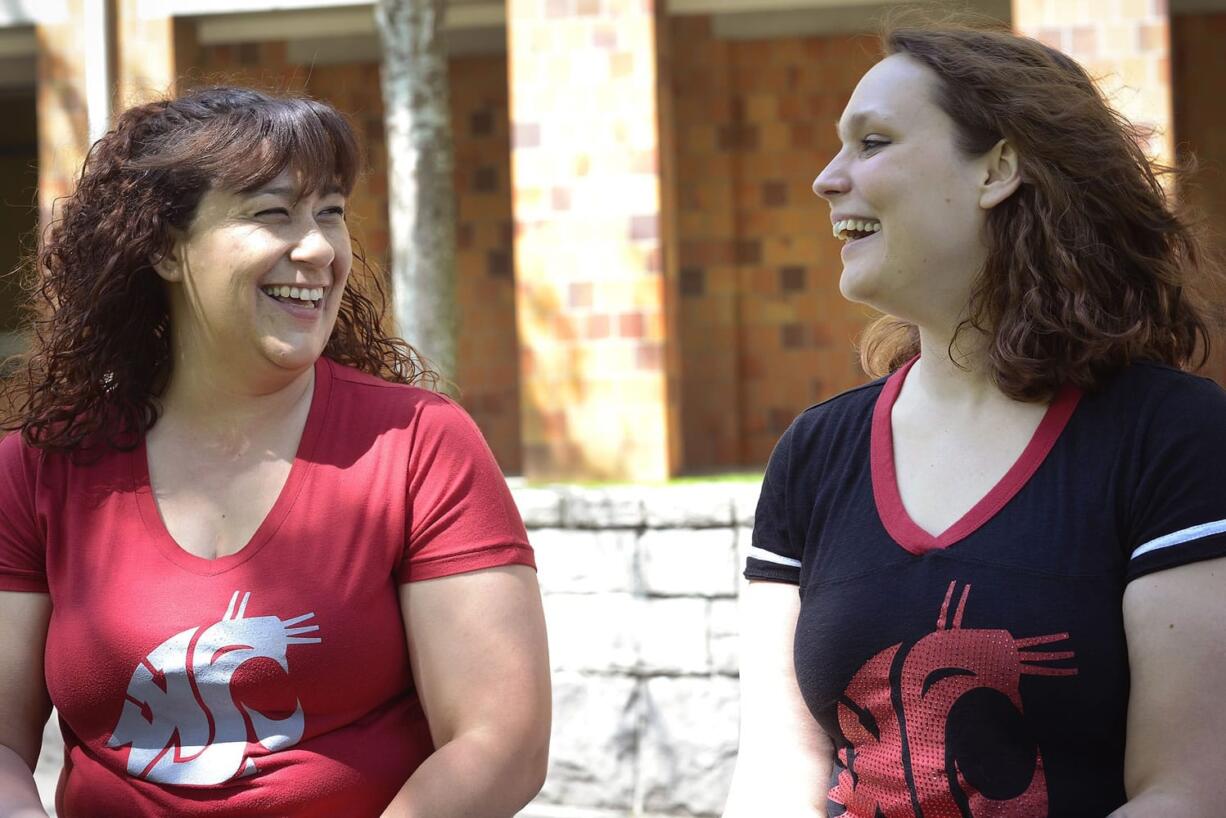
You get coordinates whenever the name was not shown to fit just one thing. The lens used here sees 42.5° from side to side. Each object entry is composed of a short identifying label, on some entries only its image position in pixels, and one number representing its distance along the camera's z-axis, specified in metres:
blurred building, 7.05
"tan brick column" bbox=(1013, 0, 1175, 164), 6.62
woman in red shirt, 2.43
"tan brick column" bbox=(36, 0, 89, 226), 7.75
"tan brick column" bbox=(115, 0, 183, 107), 7.83
